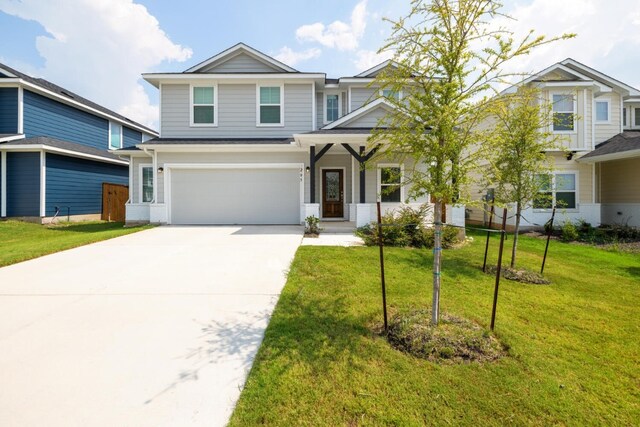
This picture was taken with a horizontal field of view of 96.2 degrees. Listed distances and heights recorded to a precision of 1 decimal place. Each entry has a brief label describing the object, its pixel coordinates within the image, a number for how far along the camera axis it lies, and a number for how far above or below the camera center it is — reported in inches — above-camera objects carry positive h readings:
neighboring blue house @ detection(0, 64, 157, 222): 509.4 +109.6
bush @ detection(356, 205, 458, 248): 315.3 -24.8
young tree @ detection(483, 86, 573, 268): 225.5 +44.5
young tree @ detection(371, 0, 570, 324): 116.6 +49.0
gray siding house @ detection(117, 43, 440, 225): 458.0 +96.6
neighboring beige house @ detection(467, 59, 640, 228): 465.1 +97.5
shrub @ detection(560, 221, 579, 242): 397.7 -28.5
